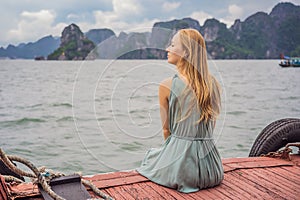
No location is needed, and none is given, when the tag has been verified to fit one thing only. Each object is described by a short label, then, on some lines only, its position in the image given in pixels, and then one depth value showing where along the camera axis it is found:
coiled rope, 2.28
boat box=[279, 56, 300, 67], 46.03
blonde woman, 2.60
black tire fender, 3.78
